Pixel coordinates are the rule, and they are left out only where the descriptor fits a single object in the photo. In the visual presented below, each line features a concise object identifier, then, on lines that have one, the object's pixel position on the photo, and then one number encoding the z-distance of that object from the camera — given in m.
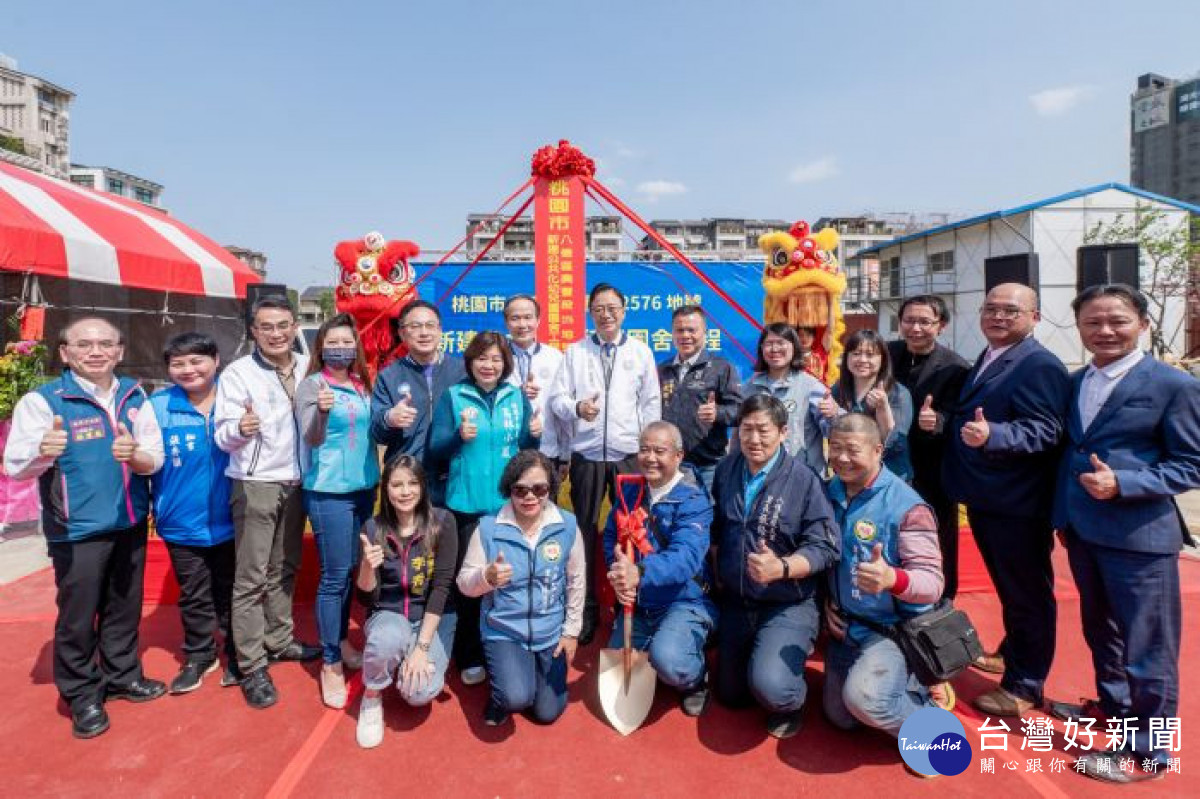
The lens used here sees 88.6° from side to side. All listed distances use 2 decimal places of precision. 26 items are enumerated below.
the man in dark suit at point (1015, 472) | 2.30
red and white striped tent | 5.83
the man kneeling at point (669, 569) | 2.41
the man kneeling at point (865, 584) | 2.14
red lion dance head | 5.58
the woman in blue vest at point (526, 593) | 2.41
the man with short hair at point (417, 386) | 2.71
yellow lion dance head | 4.53
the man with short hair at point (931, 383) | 2.85
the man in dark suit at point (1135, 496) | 1.99
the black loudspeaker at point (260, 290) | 4.76
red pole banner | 5.41
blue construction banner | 7.98
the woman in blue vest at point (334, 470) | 2.57
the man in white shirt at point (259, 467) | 2.56
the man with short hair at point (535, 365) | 3.08
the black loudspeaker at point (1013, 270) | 3.21
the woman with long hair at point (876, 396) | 2.74
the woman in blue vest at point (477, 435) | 2.65
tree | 17.91
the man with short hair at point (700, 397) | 3.11
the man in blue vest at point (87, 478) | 2.30
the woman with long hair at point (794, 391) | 3.06
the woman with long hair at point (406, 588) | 2.39
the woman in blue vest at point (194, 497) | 2.56
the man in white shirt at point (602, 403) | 3.00
